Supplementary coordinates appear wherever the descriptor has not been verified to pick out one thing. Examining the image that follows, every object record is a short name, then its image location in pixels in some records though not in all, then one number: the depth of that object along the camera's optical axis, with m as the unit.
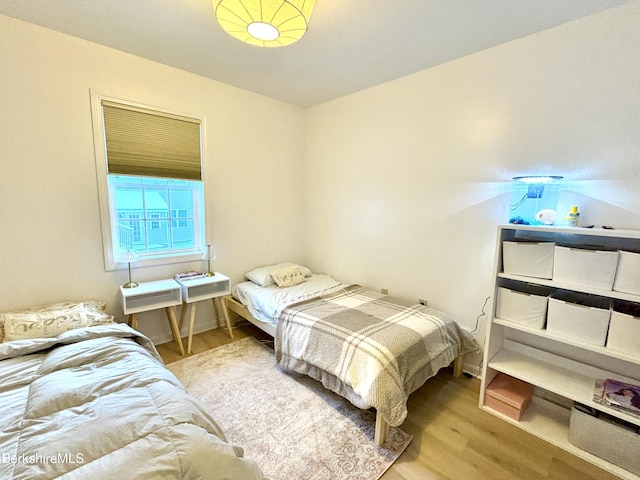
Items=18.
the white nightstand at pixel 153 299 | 2.34
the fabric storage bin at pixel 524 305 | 1.77
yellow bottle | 1.69
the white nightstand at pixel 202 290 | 2.59
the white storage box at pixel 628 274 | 1.44
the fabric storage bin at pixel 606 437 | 1.46
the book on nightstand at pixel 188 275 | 2.69
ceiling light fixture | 1.30
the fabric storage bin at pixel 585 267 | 1.52
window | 2.35
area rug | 1.52
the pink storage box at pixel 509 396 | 1.84
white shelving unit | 1.57
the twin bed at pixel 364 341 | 1.64
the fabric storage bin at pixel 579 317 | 1.56
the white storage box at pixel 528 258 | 1.73
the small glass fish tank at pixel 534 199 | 1.79
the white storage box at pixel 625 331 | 1.45
